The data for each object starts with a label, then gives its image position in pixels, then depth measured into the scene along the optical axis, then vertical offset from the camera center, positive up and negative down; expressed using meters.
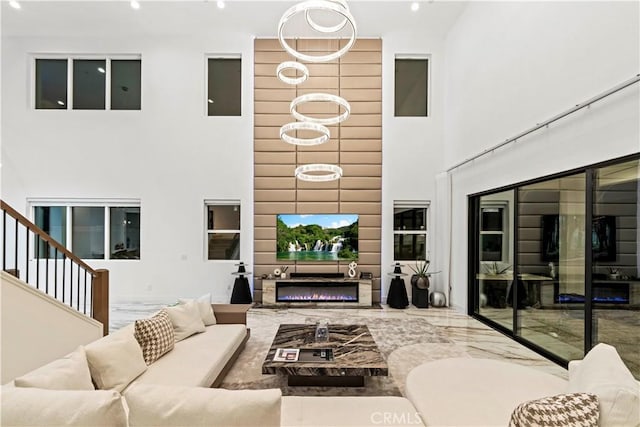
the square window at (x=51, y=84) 6.92 +2.83
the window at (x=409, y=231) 6.92 -0.26
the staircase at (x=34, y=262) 6.61 -0.99
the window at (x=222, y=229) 6.88 -0.26
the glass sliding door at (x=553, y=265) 3.47 -0.53
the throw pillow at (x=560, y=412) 1.37 -0.84
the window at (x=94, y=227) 6.82 -0.24
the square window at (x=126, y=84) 6.97 +2.86
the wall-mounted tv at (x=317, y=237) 6.74 -0.40
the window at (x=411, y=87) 7.00 +2.89
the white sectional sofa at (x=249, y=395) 1.32 -0.99
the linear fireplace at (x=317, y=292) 6.45 -1.48
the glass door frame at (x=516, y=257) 3.24 -0.50
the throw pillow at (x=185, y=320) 3.22 -1.06
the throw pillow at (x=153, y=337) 2.67 -1.03
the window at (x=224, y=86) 6.96 +2.84
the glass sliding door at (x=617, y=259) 2.89 -0.35
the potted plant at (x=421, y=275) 6.39 -1.13
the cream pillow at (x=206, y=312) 3.68 -1.09
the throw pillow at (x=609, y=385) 1.41 -0.79
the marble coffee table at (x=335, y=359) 2.67 -1.25
